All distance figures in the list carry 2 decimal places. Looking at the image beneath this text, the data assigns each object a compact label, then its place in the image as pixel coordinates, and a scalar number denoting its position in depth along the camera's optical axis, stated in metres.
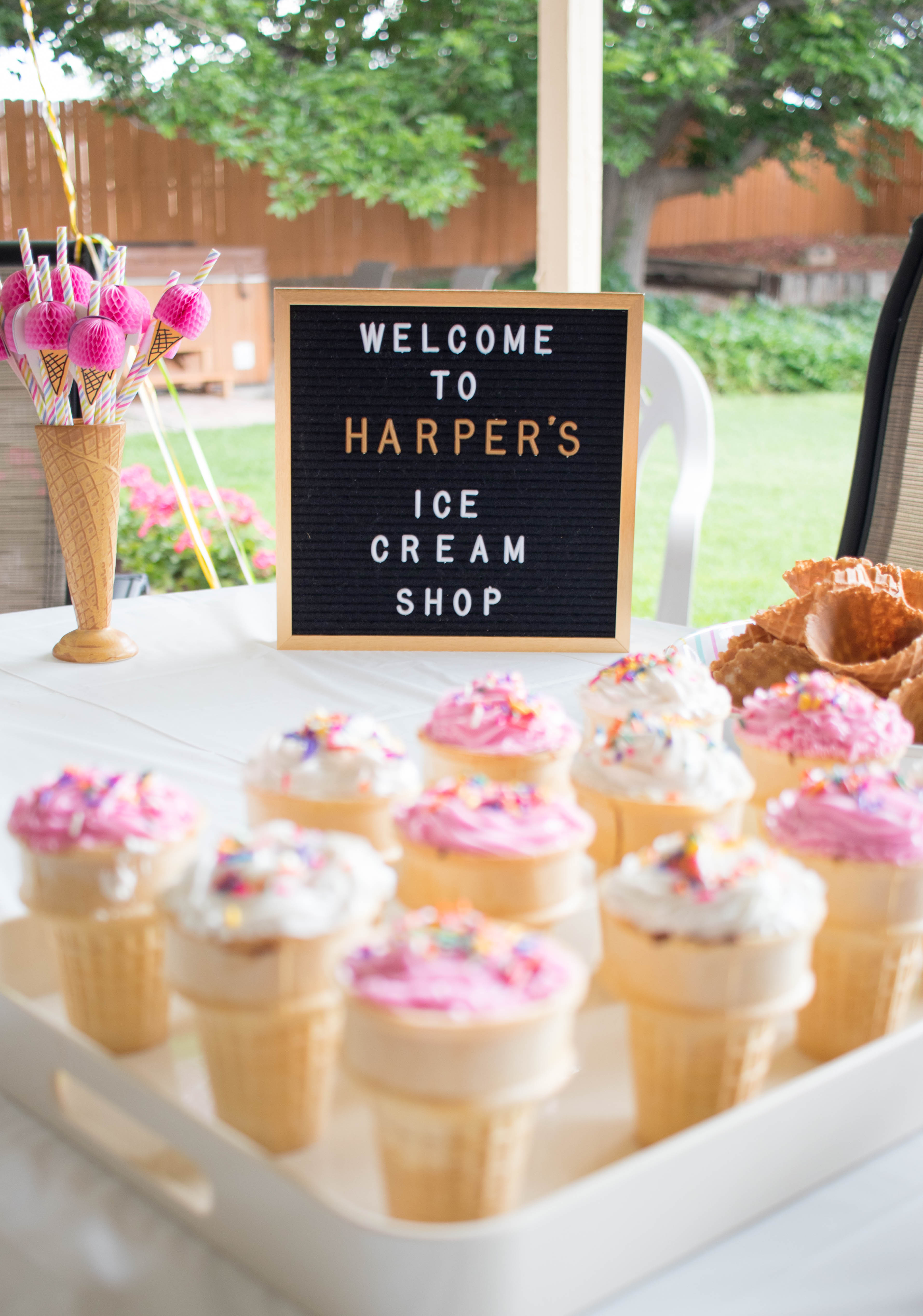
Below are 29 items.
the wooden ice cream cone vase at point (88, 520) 1.19
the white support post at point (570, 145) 2.31
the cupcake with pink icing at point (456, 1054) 0.44
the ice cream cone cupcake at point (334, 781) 0.69
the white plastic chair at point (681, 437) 1.90
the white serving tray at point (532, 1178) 0.42
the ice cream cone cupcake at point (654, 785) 0.71
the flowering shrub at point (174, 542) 3.51
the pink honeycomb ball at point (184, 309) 1.16
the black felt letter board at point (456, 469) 1.31
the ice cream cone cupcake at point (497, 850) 0.60
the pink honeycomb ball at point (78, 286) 1.14
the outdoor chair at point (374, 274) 7.62
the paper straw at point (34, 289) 1.13
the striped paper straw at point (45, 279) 1.13
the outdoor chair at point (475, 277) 7.64
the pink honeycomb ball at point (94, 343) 1.09
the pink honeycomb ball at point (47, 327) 1.11
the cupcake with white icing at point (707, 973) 0.51
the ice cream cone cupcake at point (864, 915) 0.58
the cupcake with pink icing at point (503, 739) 0.77
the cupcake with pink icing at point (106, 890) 0.56
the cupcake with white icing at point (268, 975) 0.50
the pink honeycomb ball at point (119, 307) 1.13
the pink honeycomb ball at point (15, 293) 1.16
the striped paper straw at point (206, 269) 1.16
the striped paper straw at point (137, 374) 1.18
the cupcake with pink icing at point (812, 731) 0.77
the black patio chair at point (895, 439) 1.80
